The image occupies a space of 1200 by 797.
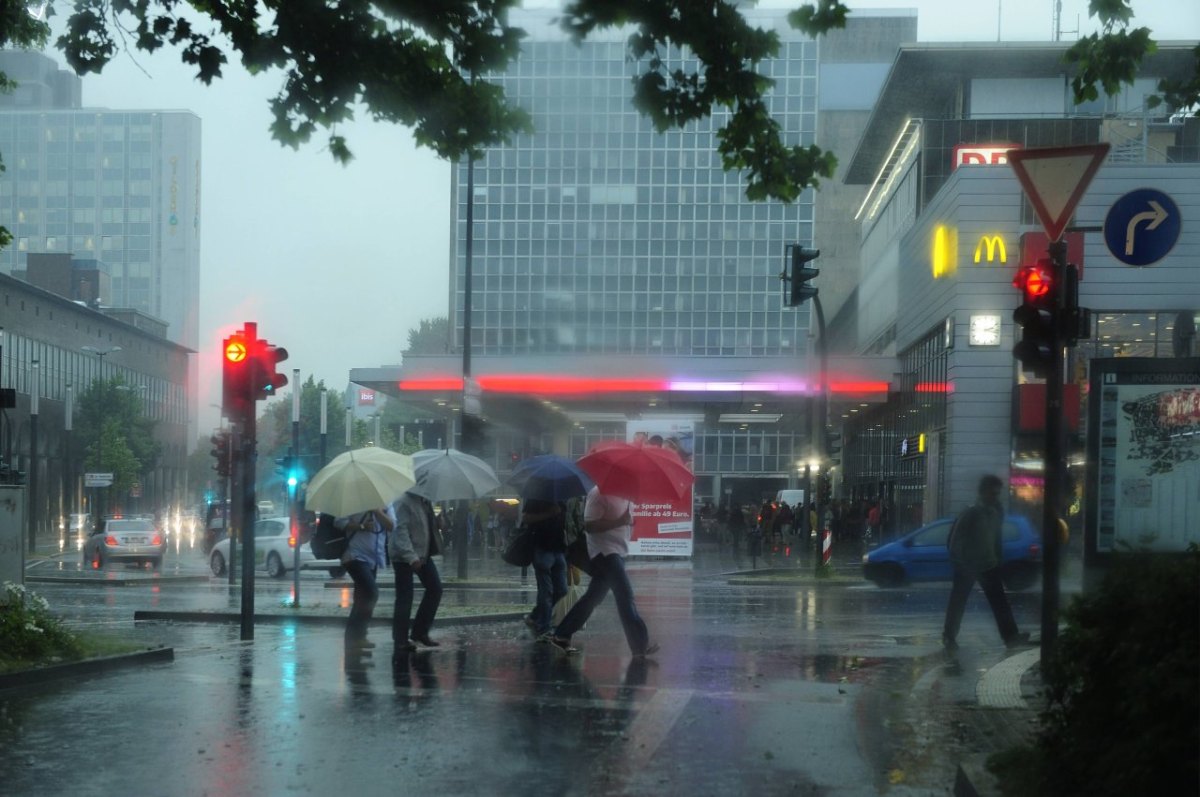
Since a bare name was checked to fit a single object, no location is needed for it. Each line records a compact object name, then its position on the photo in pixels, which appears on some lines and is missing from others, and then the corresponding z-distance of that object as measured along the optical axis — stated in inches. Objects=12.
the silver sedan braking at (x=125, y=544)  1665.8
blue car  1116.5
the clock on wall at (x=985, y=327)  1681.8
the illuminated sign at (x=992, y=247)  1678.2
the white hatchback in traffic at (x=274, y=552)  1386.6
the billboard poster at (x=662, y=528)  1592.0
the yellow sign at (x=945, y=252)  1699.1
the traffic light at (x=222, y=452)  1045.5
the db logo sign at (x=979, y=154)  1813.5
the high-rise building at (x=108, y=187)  5994.1
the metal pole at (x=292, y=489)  828.0
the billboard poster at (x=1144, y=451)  516.4
